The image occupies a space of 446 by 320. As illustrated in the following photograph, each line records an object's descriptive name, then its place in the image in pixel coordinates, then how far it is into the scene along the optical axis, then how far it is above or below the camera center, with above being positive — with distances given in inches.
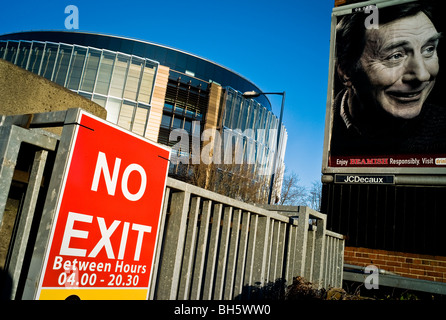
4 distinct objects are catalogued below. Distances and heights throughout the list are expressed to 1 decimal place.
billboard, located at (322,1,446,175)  268.5 +130.2
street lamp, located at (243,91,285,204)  553.5 +224.0
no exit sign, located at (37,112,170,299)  66.2 +0.3
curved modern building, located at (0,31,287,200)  1315.2 +560.6
